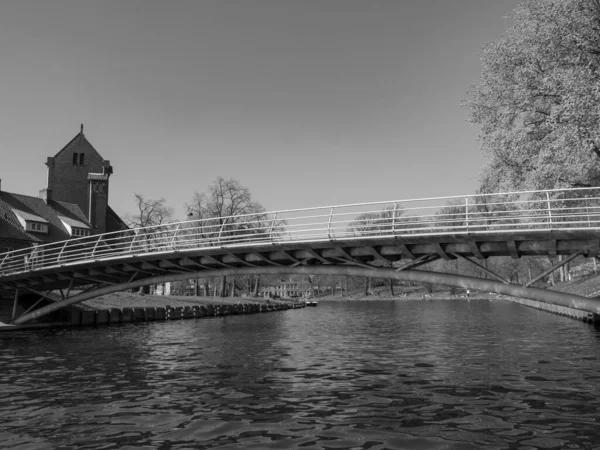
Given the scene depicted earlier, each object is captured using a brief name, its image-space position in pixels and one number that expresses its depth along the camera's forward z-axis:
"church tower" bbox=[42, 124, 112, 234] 66.31
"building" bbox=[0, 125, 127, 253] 61.31
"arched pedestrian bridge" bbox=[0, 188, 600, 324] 17.38
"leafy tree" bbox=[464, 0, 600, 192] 25.00
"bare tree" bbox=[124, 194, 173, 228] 74.94
